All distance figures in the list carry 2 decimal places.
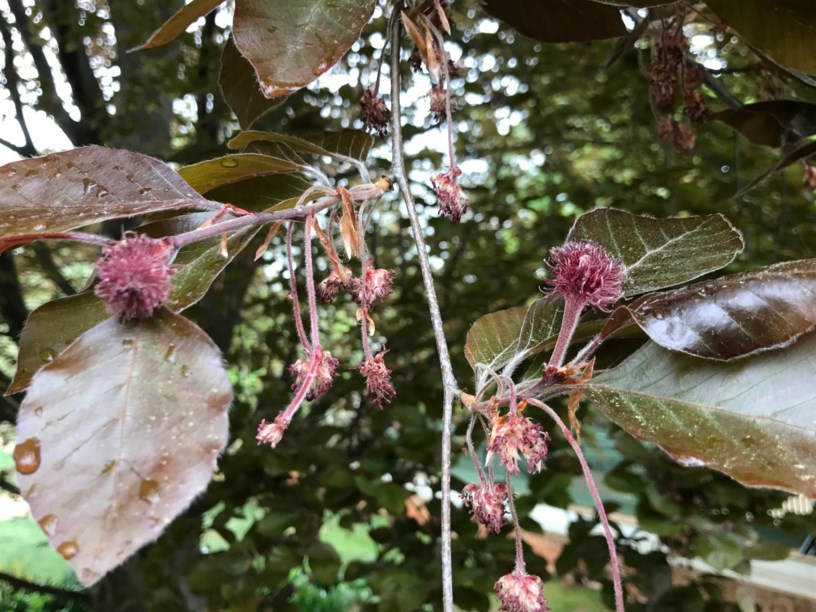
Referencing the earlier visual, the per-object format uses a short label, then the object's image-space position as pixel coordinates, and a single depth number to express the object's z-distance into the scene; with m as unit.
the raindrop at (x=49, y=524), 0.25
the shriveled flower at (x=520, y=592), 0.36
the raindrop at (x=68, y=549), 0.25
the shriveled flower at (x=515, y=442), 0.35
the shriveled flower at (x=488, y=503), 0.38
